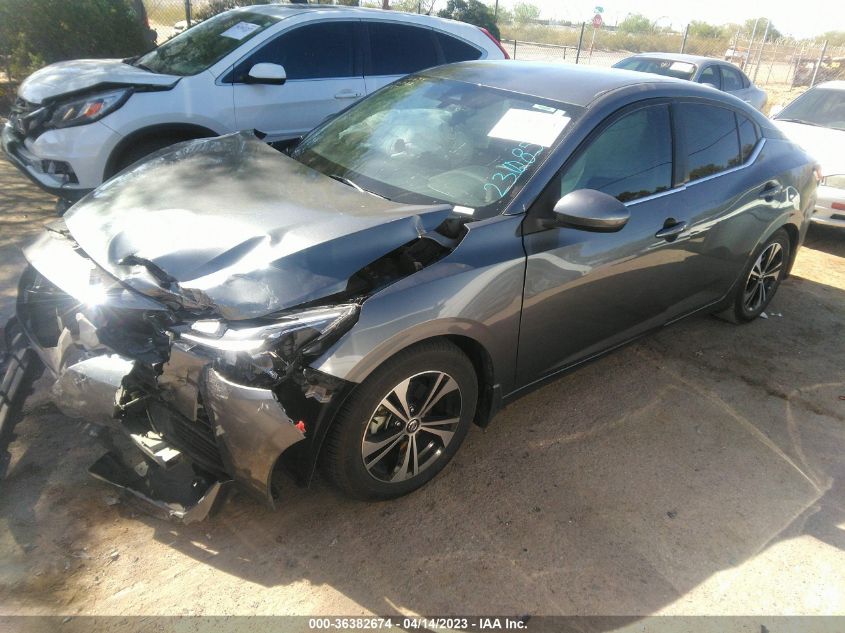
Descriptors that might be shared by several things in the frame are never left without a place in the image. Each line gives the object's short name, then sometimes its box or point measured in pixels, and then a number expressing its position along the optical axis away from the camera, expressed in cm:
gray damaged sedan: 232
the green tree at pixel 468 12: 1909
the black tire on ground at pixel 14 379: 281
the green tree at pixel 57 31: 903
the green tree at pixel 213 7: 1256
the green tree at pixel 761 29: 3925
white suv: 497
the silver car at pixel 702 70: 996
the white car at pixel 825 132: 649
